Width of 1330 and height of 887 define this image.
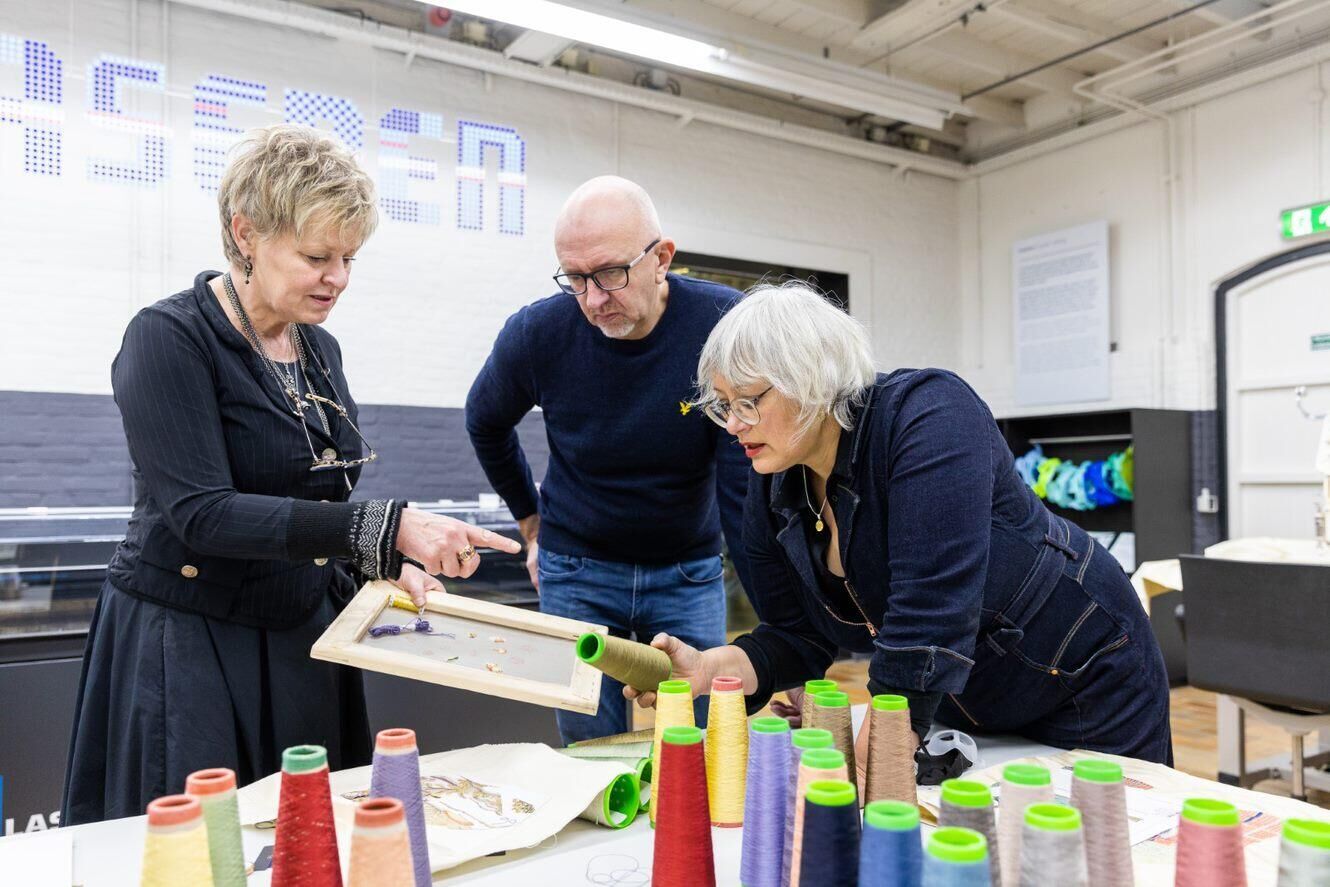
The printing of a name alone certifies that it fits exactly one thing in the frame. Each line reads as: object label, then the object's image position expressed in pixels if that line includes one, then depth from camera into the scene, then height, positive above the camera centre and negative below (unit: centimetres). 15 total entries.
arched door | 548 +39
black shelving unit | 550 -25
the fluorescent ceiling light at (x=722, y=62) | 428 +204
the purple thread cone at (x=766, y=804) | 96 -36
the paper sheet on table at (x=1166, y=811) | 103 -45
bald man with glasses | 198 +1
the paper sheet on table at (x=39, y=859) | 103 -46
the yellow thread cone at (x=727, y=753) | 119 -38
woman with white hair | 131 -12
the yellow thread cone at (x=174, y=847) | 73 -30
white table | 106 -47
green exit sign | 536 +132
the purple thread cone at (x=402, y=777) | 91 -31
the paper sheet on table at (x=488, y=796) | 113 -45
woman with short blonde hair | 141 -11
